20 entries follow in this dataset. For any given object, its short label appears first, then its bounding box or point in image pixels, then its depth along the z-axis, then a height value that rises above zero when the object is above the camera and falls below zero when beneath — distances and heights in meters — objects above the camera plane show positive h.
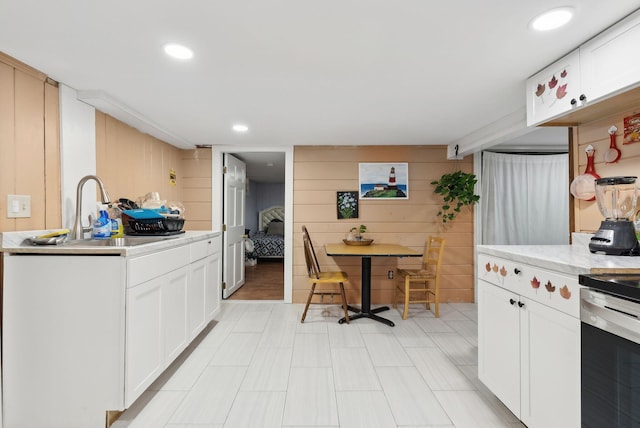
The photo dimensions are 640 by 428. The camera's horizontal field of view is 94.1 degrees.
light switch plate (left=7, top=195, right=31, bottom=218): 1.75 +0.05
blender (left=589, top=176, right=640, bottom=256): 1.53 -0.02
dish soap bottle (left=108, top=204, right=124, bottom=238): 2.45 -0.06
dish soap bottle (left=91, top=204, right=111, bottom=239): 2.28 -0.10
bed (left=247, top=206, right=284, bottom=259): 6.82 -0.54
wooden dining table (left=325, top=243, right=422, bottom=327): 3.03 -0.41
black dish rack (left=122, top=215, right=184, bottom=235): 2.49 -0.10
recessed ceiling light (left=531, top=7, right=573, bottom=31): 1.35 +0.91
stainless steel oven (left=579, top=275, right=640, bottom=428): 1.02 -0.51
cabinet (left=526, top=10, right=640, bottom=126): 1.39 +0.75
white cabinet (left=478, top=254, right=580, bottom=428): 1.27 -0.65
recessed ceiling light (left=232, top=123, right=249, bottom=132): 3.10 +0.93
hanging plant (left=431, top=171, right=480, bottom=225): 3.73 +0.27
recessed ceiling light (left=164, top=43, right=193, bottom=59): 1.65 +0.93
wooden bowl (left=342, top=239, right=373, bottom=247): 3.64 -0.35
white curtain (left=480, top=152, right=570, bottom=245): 4.20 +0.20
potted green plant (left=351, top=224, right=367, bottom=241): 3.84 -0.23
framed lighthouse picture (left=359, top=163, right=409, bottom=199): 4.00 +0.44
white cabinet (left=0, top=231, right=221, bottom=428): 1.63 -0.66
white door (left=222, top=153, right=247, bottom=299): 4.08 -0.14
